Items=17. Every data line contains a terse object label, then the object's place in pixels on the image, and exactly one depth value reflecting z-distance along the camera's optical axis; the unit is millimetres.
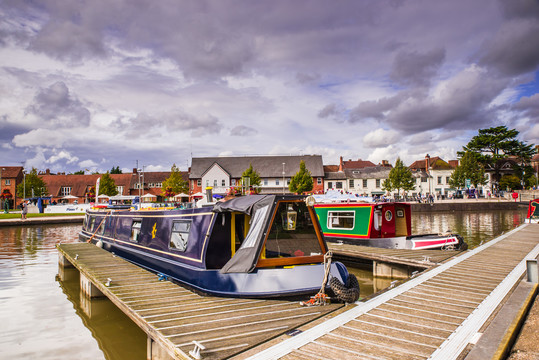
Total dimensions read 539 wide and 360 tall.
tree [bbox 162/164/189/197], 61562
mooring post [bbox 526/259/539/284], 7963
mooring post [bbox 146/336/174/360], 5242
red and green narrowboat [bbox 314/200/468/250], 15109
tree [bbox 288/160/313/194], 59147
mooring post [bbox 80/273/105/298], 10445
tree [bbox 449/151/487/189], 66125
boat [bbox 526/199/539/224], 24277
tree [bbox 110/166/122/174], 103262
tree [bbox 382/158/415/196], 62594
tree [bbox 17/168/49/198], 63625
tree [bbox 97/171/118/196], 63156
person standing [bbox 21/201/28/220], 35025
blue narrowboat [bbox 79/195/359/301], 6906
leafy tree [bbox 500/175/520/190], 71625
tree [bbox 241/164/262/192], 58647
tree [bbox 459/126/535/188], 69875
